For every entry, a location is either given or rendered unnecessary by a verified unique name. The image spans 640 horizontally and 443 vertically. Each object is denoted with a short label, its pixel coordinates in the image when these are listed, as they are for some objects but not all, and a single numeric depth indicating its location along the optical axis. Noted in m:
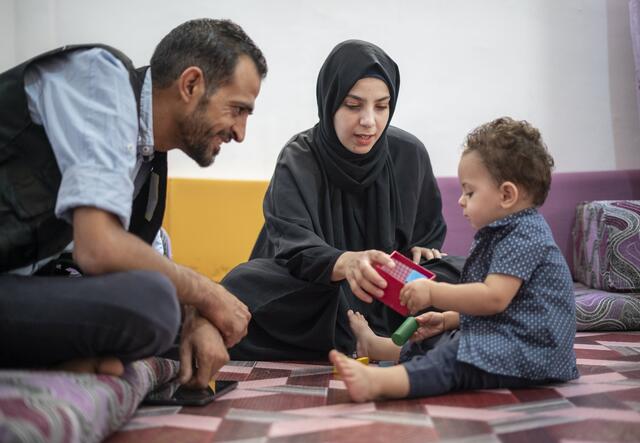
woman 2.07
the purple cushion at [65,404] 0.90
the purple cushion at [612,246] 2.75
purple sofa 3.14
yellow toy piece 1.86
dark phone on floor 1.38
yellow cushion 3.15
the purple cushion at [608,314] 2.57
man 1.16
